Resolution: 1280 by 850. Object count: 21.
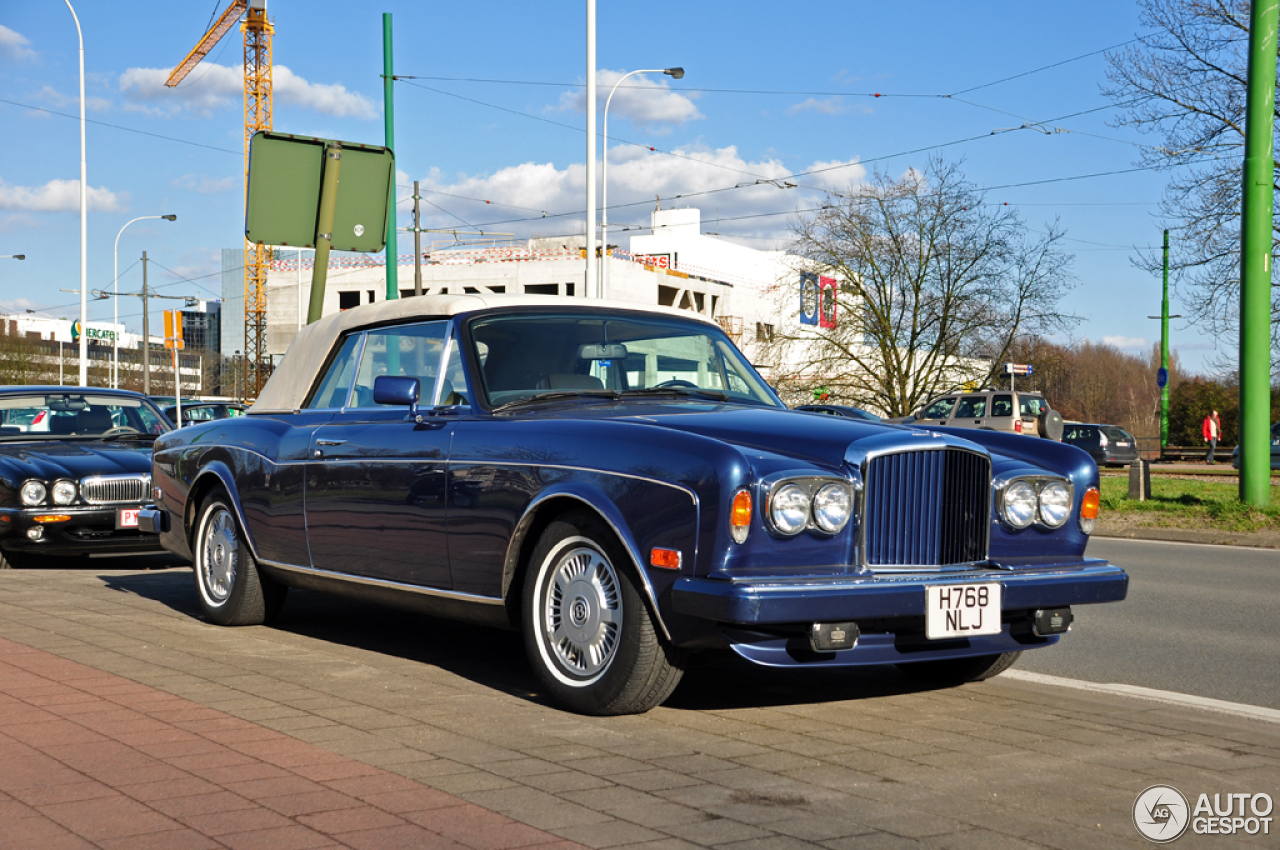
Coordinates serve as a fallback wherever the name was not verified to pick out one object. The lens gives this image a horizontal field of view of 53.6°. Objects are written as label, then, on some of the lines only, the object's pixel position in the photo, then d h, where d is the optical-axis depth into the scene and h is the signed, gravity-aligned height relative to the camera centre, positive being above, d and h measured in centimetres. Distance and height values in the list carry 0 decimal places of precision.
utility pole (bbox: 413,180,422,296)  3608 +509
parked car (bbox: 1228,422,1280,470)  3294 -105
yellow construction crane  7775 +1895
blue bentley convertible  450 -42
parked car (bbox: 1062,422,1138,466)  3861 -115
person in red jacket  4141 -80
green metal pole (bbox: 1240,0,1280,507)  1509 +183
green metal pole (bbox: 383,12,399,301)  2036 +504
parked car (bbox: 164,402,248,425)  1983 -20
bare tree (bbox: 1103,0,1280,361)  1972 +414
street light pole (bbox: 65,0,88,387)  3673 +397
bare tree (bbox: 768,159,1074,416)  3192 +243
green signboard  1089 +184
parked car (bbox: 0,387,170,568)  1019 -78
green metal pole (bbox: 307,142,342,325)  1106 +182
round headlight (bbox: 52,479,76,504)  1023 -77
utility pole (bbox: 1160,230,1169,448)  4603 +152
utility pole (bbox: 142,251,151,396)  5788 +317
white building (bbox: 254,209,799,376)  8731 +923
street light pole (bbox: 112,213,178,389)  5347 +454
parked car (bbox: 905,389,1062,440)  3036 -16
